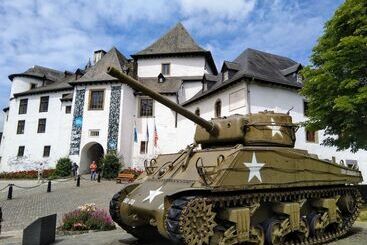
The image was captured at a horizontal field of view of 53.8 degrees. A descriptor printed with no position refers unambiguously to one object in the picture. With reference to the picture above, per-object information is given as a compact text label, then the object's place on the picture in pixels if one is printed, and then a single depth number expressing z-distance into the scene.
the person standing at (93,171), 27.61
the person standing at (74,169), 30.98
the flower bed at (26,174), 32.62
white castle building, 25.67
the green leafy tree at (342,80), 14.82
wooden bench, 26.38
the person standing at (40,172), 30.48
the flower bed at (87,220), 10.68
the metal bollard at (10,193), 18.27
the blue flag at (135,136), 32.66
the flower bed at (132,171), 28.52
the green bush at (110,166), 29.27
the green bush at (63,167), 31.12
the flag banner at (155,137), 32.11
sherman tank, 6.69
